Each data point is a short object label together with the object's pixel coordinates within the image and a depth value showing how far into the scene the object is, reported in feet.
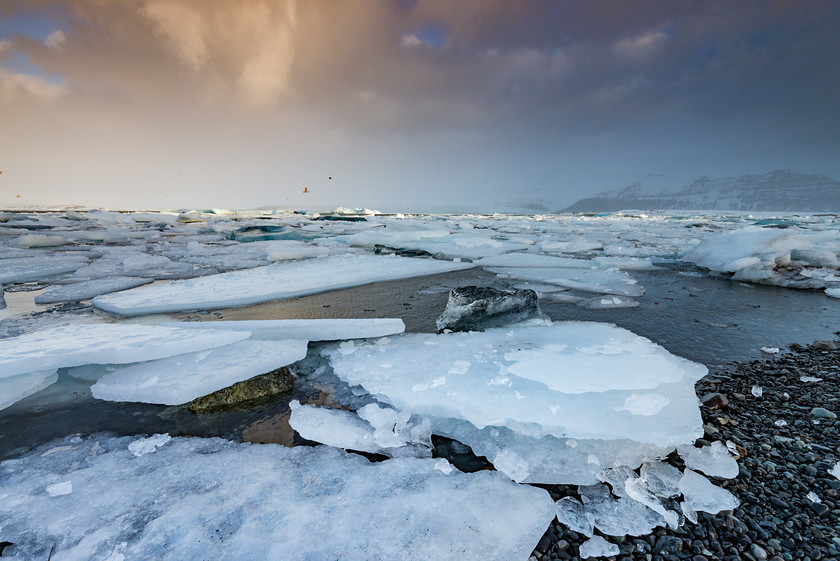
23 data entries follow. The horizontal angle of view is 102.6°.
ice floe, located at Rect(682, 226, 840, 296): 15.70
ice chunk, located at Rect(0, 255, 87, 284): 14.78
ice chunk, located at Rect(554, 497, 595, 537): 3.45
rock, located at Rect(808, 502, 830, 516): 3.46
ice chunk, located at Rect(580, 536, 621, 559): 3.18
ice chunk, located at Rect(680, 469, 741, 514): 3.61
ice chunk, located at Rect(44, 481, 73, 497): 3.80
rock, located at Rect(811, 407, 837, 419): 5.20
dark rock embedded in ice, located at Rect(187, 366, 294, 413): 5.63
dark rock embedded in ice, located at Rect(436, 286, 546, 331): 8.84
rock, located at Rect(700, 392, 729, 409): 5.48
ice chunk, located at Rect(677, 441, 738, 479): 4.09
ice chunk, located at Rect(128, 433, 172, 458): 4.53
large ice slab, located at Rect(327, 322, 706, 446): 5.02
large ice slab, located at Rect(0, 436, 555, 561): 3.21
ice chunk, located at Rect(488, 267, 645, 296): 13.69
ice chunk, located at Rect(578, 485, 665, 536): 3.44
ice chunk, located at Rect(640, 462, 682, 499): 3.88
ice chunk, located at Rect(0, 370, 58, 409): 5.44
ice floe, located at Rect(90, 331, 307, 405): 5.74
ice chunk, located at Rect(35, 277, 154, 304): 11.43
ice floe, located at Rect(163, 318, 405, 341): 8.23
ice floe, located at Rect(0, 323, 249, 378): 6.27
